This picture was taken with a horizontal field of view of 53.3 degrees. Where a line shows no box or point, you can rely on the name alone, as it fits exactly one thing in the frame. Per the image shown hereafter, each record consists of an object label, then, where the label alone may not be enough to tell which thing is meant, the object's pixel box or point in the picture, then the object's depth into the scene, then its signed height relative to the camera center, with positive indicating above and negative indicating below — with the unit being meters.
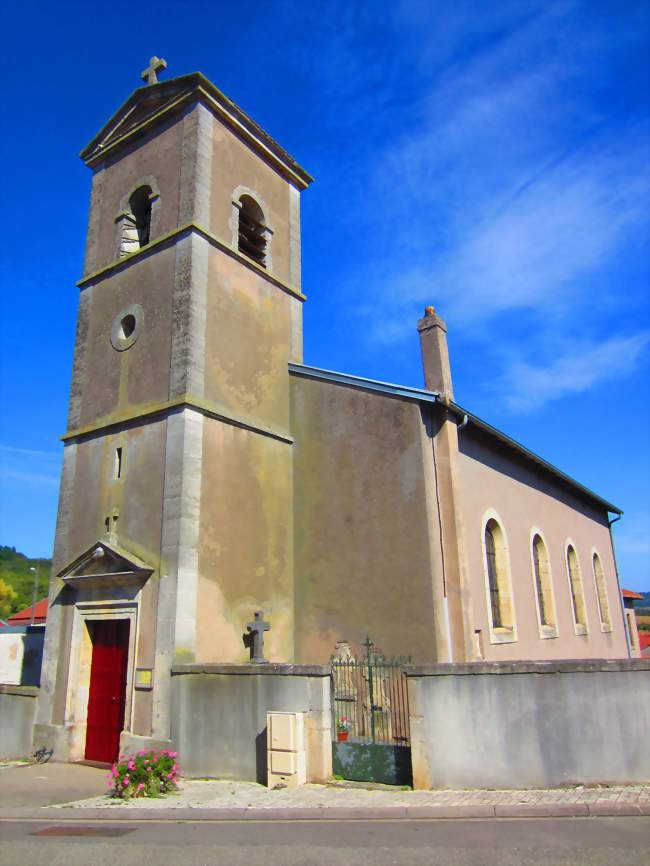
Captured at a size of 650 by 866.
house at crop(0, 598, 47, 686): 14.02 +0.48
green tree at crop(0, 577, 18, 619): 65.62 +7.80
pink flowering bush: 7.91 -1.19
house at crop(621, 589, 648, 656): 27.50 +1.99
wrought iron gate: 8.22 -0.72
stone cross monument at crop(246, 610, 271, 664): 10.70 +0.63
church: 10.67 +3.39
